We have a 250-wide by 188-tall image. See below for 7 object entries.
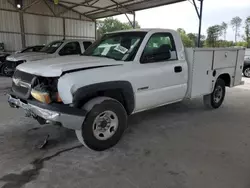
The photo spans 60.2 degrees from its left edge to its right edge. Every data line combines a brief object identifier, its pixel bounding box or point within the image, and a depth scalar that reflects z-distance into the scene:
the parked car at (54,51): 8.41
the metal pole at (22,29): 14.47
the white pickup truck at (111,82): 2.79
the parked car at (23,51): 10.43
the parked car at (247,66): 11.78
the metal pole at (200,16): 11.57
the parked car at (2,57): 10.88
